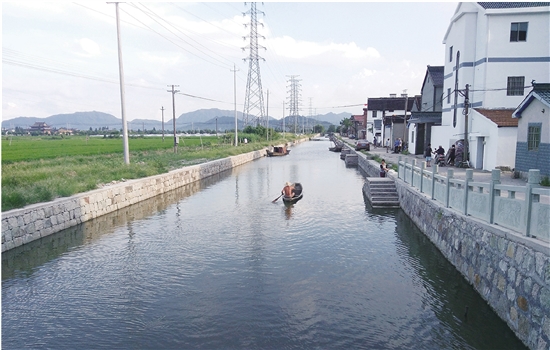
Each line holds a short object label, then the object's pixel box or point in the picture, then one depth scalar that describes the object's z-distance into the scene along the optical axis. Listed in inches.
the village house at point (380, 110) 2200.8
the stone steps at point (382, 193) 761.0
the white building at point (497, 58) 937.5
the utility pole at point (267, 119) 2905.5
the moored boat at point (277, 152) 2096.5
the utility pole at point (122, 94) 920.9
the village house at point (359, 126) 3275.1
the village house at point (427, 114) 1280.8
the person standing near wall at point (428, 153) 1101.3
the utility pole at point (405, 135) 1598.4
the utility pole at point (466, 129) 896.3
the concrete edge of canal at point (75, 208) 478.0
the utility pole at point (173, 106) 1781.0
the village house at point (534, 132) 608.1
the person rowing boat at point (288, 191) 783.1
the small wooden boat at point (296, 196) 780.4
